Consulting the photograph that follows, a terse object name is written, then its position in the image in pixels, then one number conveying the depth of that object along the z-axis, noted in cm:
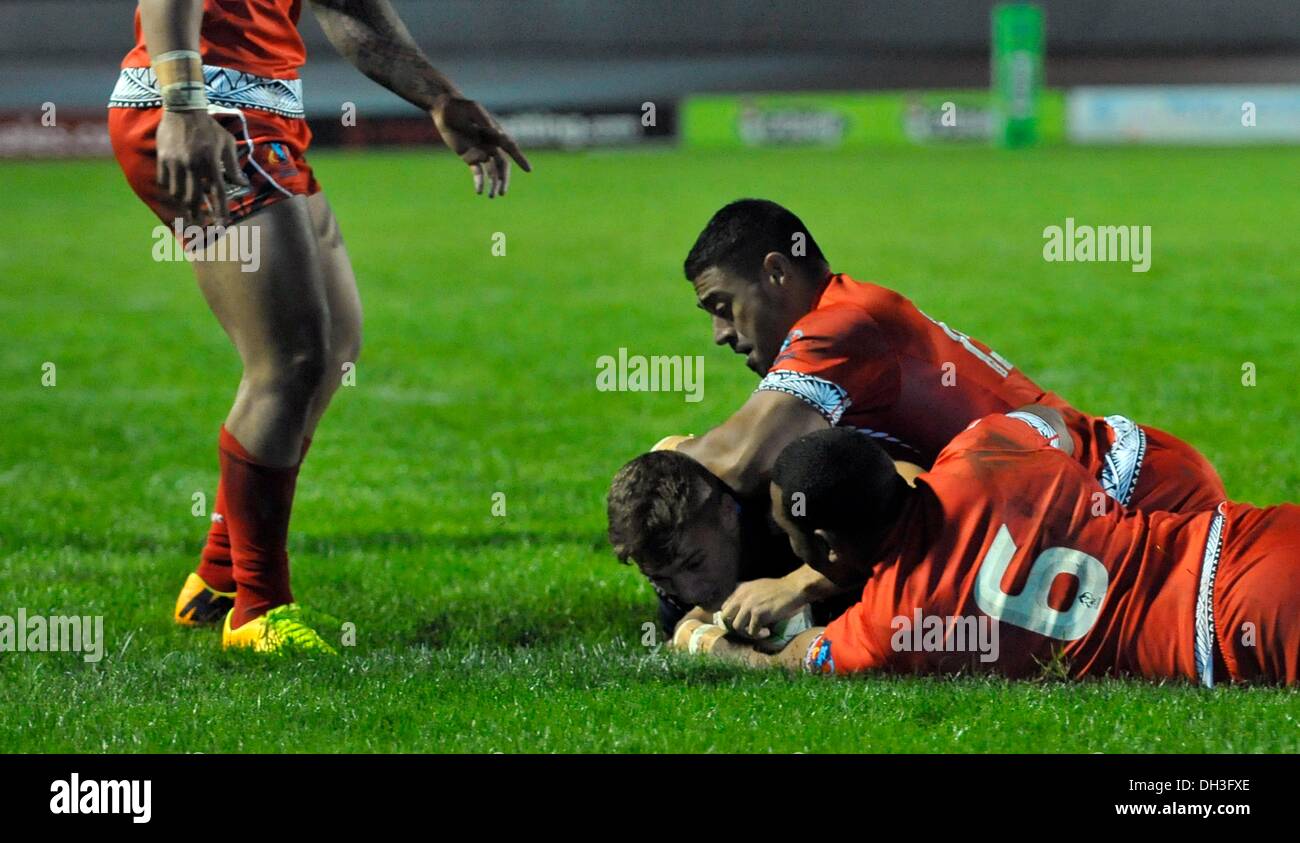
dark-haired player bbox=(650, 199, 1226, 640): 954
